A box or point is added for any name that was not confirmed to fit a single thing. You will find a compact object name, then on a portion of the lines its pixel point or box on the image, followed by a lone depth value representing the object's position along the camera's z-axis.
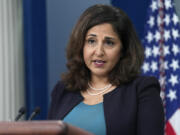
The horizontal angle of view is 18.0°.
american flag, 5.18
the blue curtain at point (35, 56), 5.61
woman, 2.17
